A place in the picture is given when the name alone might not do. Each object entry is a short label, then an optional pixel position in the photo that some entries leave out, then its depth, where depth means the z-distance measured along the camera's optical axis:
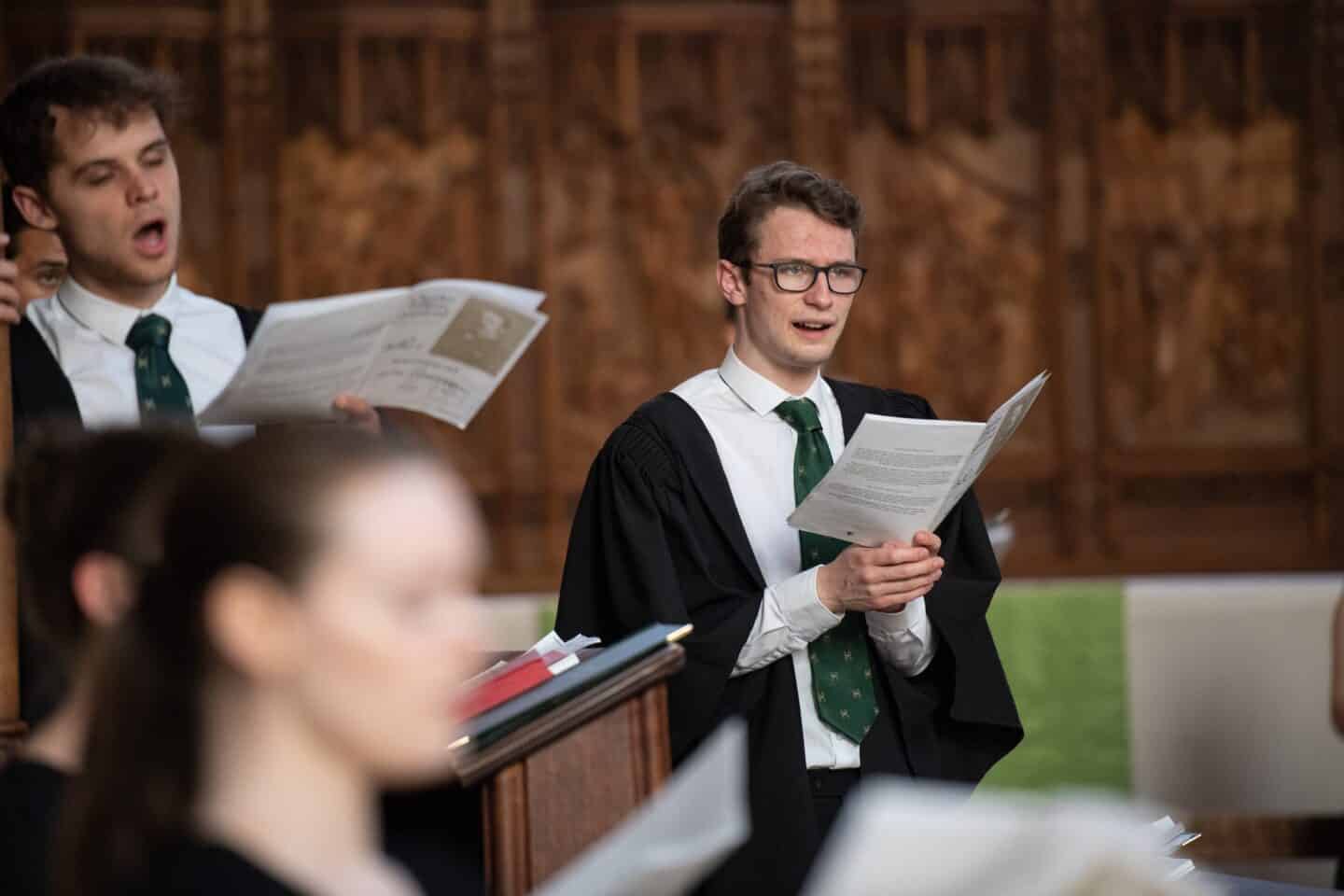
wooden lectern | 7.67
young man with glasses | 8.15
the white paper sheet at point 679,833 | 5.58
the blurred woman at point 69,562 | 5.88
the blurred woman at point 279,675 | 5.33
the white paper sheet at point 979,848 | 4.88
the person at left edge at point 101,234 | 8.30
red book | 7.71
